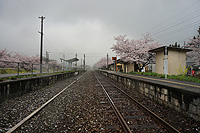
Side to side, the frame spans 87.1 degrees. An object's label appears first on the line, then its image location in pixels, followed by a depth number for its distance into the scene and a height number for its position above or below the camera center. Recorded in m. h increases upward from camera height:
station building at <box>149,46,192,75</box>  15.12 +1.40
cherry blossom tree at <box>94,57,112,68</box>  85.51 +5.96
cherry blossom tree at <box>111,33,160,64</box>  21.75 +4.24
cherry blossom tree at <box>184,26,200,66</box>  20.59 +3.71
